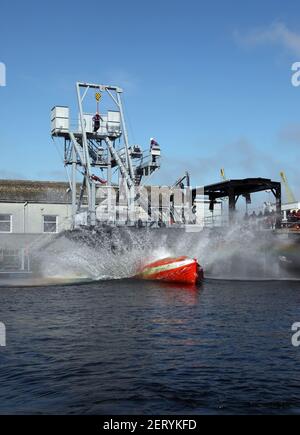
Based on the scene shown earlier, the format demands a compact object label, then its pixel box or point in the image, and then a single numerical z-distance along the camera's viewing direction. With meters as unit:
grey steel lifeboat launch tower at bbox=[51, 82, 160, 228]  54.44
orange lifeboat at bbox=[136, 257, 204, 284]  33.38
